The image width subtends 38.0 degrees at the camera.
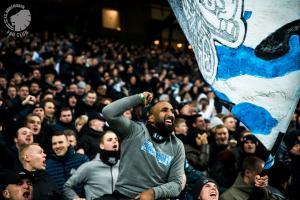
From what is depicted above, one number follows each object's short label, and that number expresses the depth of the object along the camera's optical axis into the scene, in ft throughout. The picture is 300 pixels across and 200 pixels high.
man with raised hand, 9.96
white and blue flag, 8.67
